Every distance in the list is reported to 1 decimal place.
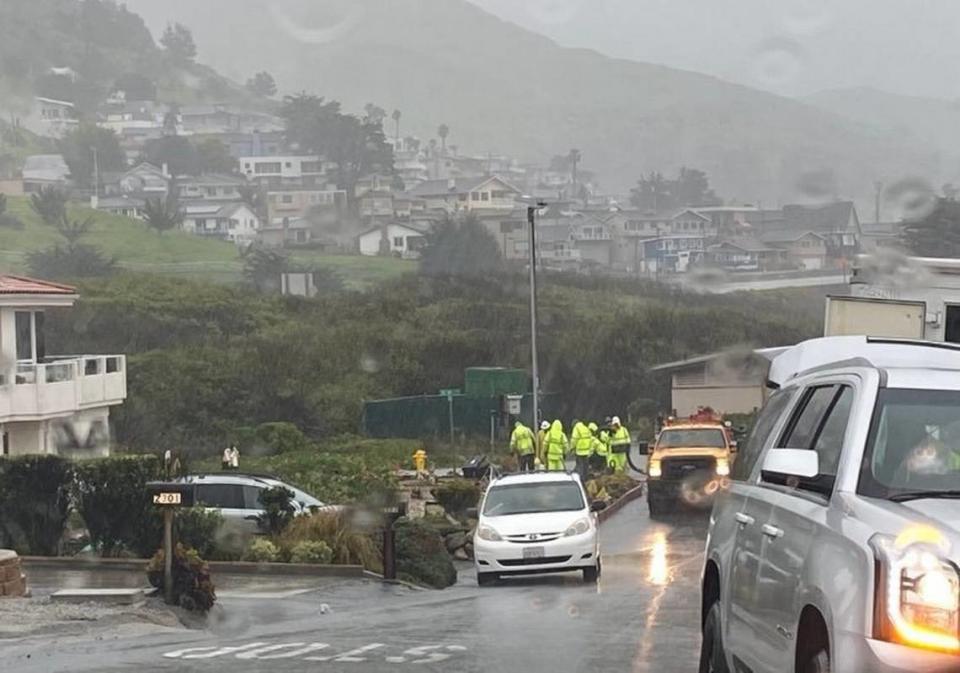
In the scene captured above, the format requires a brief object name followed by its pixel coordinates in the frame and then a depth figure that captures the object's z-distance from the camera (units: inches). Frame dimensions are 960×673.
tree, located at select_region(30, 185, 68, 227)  5064.0
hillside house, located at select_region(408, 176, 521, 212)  5561.0
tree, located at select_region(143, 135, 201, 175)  6451.8
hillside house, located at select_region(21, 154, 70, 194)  5689.0
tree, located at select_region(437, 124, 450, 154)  7126.0
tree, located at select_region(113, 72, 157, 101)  7623.0
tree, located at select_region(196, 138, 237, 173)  6535.4
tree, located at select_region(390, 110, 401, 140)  7048.2
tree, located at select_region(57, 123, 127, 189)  6077.8
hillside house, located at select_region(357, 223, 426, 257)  4891.2
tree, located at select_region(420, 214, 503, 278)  4596.5
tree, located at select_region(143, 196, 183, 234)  5034.5
